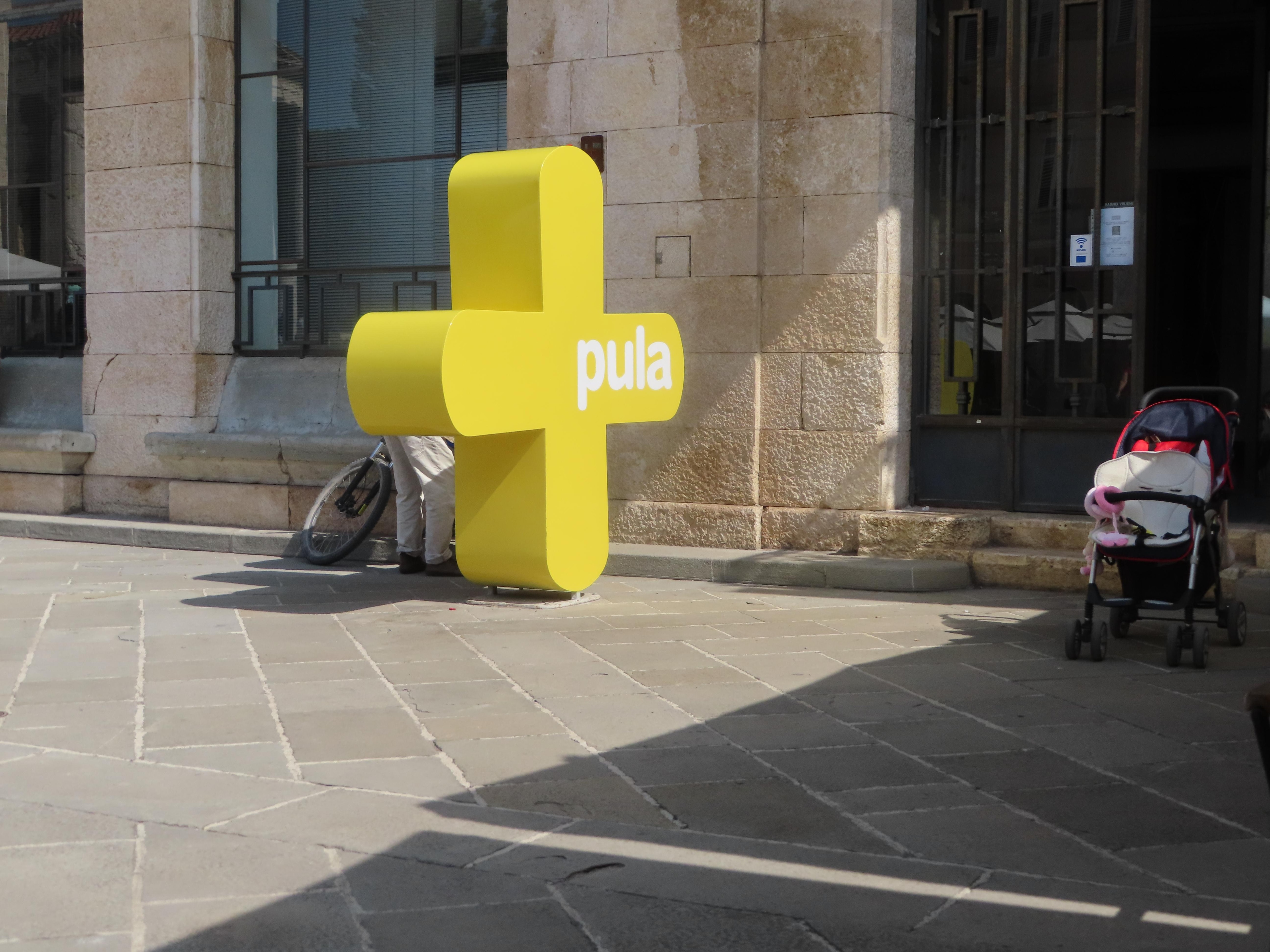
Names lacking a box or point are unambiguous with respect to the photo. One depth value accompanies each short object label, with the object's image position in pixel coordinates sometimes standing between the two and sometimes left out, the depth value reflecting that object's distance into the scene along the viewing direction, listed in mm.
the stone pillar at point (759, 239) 8977
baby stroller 6512
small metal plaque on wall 9609
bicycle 9688
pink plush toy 6582
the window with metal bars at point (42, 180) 12586
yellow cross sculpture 7418
